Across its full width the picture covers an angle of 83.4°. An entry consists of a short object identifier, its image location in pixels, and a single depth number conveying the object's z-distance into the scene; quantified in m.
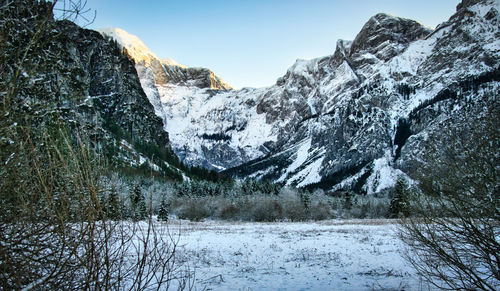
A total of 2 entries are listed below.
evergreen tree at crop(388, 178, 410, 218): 49.39
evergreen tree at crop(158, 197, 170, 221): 42.30
